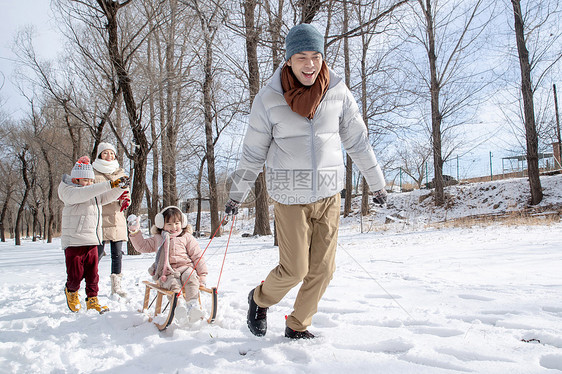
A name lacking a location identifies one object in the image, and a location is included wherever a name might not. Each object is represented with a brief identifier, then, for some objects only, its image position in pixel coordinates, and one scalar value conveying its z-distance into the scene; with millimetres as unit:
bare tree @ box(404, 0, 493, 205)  14070
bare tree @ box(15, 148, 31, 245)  19375
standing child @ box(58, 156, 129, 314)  3371
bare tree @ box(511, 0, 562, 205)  12203
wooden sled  2643
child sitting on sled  3051
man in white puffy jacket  2172
